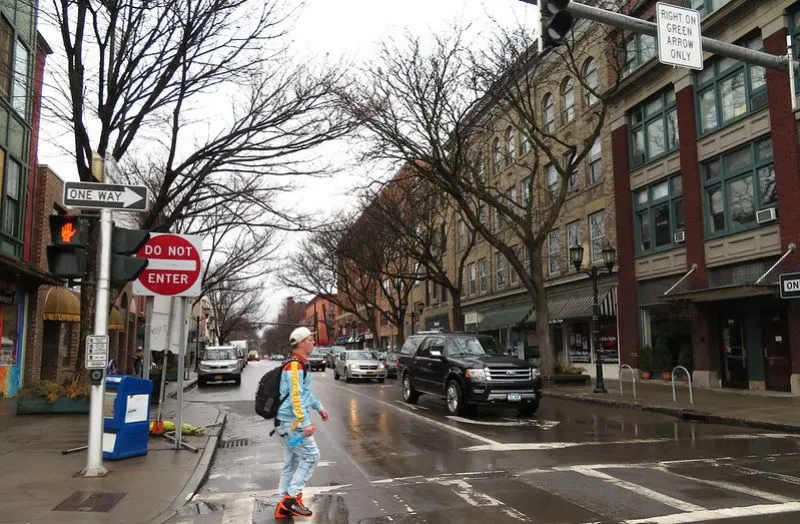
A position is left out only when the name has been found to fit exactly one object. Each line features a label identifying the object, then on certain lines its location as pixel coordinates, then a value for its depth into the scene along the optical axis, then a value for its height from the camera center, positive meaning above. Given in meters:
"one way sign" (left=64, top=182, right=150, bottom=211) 7.85 +1.86
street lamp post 19.52 +2.15
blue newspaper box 8.63 -0.98
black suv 13.69 -0.72
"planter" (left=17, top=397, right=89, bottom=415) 13.50 -1.24
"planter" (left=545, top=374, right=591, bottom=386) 21.86 -1.34
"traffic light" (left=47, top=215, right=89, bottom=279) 7.50 +1.18
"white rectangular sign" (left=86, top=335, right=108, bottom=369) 7.61 -0.05
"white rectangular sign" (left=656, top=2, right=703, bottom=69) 8.45 +4.06
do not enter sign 9.88 +1.23
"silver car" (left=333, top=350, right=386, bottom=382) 27.84 -1.03
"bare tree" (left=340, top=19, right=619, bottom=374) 20.73 +7.83
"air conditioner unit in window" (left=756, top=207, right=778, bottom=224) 18.02 +3.52
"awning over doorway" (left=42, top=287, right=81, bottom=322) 19.64 +1.28
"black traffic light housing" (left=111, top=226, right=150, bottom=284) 7.83 +1.14
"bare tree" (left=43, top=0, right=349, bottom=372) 12.66 +5.58
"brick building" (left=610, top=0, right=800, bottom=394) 17.88 +4.41
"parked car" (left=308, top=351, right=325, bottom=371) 46.12 -1.31
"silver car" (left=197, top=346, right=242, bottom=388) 28.02 -1.08
